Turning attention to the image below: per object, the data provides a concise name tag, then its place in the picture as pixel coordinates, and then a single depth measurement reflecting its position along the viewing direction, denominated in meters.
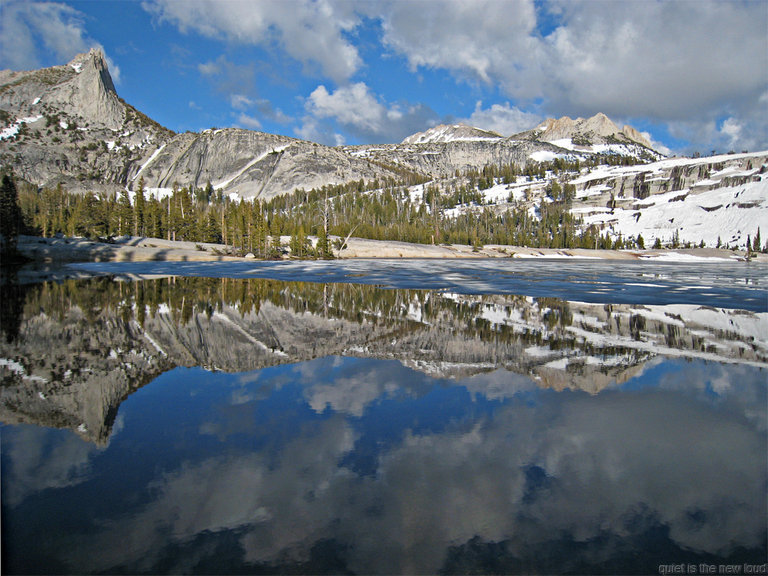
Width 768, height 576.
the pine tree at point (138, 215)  90.06
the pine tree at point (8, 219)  48.66
